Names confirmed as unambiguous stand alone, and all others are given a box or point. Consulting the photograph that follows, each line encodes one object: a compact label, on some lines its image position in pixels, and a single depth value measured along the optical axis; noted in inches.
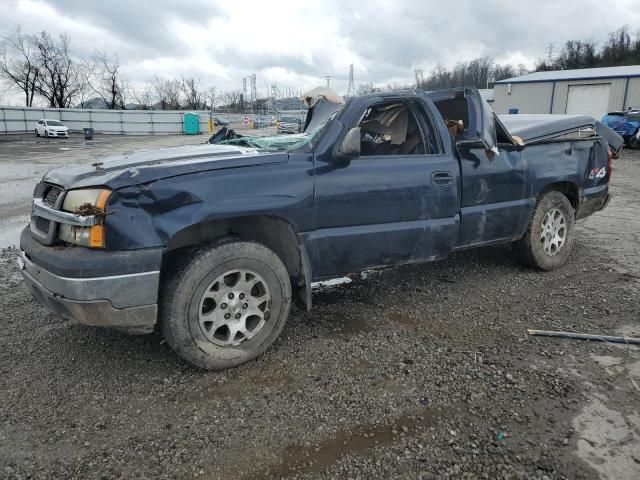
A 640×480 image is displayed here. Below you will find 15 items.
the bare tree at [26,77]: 2267.5
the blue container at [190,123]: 1701.5
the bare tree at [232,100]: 3686.0
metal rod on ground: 139.2
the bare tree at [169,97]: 3117.6
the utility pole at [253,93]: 3347.0
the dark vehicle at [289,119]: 1659.2
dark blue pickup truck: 112.5
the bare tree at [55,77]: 2294.5
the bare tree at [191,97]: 3213.6
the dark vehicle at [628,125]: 853.2
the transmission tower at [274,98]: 3085.9
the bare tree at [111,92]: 2600.9
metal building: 1298.0
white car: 1423.5
